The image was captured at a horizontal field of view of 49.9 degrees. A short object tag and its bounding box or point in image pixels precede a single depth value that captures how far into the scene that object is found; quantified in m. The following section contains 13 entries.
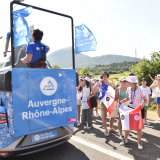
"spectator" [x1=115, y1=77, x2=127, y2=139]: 4.79
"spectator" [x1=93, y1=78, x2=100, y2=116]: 8.55
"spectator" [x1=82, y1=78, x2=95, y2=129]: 6.14
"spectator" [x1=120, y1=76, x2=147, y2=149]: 4.12
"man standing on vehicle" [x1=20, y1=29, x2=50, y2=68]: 3.40
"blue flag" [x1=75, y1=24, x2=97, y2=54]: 4.75
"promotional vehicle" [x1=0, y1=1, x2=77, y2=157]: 2.93
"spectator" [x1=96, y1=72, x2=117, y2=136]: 5.20
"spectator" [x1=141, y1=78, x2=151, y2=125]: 6.79
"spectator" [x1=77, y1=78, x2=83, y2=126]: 6.41
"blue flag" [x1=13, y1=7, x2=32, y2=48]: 3.15
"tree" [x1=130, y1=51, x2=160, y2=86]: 15.11
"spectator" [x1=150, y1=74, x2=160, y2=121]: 6.82
